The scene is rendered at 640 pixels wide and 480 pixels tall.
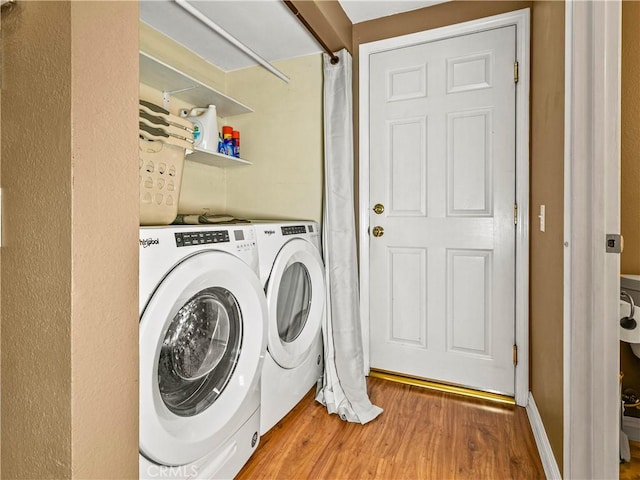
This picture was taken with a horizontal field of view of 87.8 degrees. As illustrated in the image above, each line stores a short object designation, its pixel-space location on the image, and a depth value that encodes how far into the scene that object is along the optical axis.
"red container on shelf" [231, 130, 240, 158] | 2.18
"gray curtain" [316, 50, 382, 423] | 1.88
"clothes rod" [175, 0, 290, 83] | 1.34
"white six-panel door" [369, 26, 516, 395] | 1.84
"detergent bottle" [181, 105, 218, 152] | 1.91
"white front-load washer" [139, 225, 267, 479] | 0.93
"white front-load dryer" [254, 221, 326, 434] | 1.50
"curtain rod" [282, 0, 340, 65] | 1.58
